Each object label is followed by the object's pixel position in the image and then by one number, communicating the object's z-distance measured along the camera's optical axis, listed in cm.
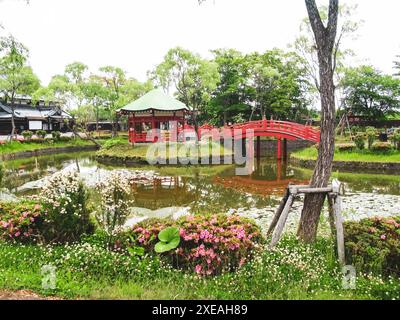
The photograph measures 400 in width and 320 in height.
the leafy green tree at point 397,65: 3127
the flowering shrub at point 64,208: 583
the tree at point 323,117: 528
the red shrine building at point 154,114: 2716
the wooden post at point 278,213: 557
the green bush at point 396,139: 2024
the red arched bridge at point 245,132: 2270
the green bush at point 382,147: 2048
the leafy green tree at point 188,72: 2498
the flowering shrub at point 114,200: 598
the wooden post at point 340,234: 484
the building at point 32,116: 3562
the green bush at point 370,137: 2098
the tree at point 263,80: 3247
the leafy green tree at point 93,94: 3291
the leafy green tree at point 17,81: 3035
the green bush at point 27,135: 3169
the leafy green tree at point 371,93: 3170
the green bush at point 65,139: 3500
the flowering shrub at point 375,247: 464
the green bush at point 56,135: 3434
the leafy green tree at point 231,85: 3503
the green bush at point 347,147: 2185
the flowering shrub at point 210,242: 476
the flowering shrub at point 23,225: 591
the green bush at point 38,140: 3206
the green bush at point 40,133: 3375
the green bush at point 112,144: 2766
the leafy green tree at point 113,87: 3512
